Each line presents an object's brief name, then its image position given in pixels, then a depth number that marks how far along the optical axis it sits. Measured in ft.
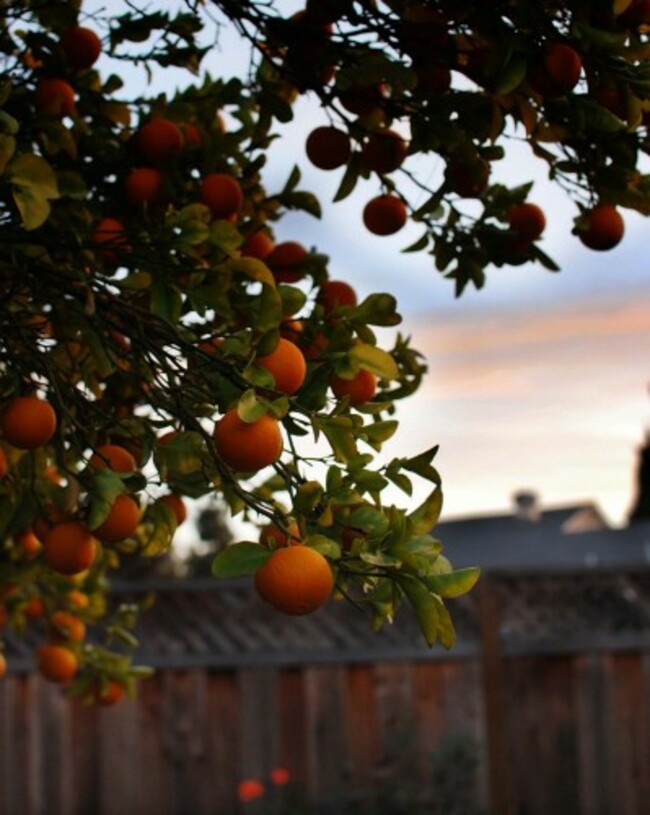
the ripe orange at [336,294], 8.05
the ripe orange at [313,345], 7.35
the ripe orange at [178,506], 7.14
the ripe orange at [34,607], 11.08
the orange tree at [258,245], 5.73
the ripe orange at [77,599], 10.91
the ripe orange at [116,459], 6.57
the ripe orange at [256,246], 8.34
